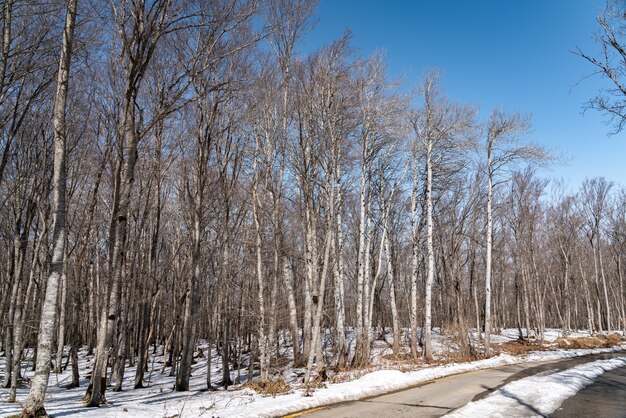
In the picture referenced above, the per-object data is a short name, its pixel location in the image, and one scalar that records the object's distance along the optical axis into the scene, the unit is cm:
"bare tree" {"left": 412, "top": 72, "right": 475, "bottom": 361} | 2031
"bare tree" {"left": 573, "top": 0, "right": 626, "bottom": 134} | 1083
